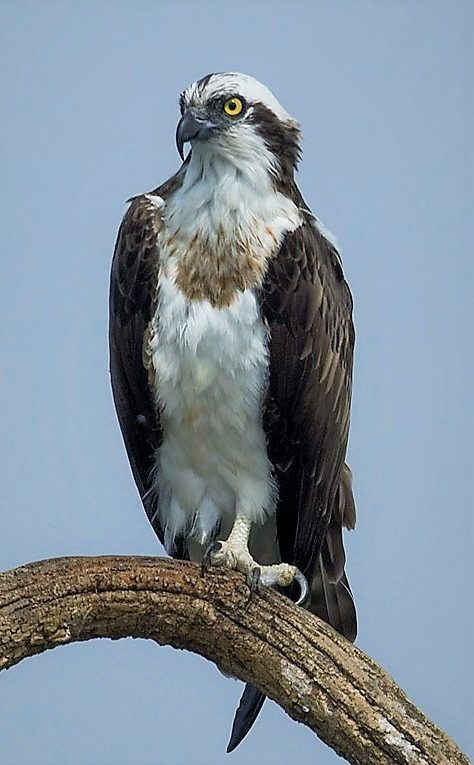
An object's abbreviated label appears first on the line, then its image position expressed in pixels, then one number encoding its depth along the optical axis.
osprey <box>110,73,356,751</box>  8.85
